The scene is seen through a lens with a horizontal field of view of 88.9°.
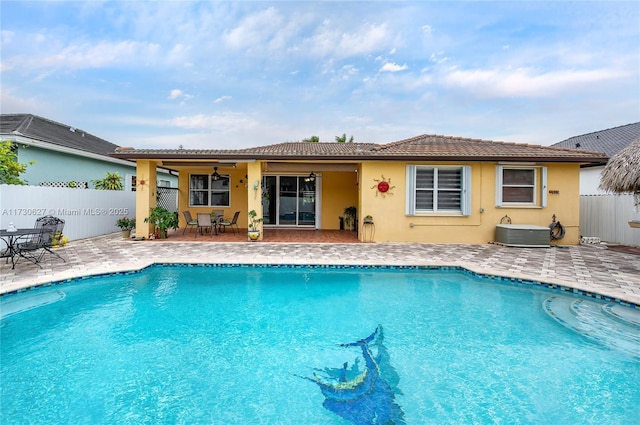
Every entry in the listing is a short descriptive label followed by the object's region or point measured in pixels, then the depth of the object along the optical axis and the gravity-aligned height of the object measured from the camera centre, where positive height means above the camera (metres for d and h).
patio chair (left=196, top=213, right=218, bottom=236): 12.87 -0.49
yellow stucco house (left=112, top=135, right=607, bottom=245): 11.62 +0.87
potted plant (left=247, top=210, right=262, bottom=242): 11.91 -0.66
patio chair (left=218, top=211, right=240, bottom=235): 13.52 -0.63
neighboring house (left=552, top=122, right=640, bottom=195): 17.44 +4.26
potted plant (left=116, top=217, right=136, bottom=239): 12.21 -0.71
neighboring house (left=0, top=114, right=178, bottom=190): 13.30 +2.50
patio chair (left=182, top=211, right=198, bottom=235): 13.25 -0.53
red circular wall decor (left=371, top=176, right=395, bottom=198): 12.02 +0.83
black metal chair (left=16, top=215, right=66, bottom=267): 7.79 -0.82
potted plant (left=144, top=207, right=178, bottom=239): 12.08 -0.40
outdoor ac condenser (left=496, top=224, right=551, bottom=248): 11.02 -0.91
